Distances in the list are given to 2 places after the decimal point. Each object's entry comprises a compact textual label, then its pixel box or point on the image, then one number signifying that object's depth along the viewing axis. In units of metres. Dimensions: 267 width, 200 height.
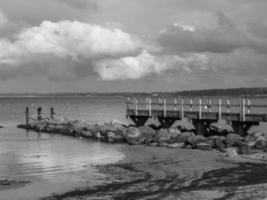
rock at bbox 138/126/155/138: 29.64
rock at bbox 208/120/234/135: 29.77
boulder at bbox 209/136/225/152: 25.07
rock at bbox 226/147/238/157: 21.55
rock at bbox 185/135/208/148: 25.84
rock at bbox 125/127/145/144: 29.11
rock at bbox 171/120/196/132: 46.84
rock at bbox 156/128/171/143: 27.83
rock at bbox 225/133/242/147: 25.19
